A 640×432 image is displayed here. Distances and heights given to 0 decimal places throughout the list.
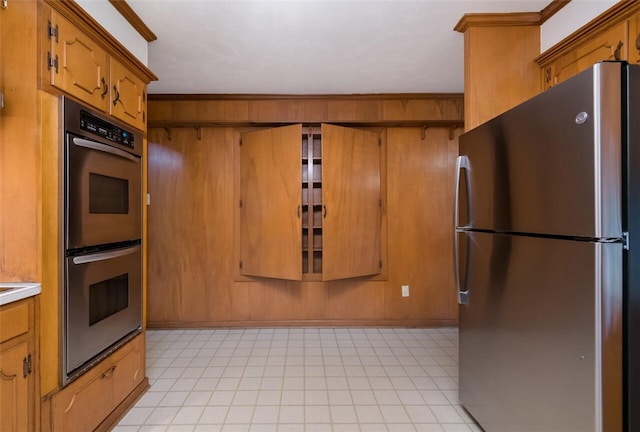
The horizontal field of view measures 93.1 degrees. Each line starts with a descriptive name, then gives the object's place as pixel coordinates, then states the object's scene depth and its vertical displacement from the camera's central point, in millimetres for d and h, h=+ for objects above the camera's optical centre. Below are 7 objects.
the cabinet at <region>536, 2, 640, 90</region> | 1373 +868
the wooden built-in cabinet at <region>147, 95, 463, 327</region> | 3102 +55
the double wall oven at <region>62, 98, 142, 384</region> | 1387 -106
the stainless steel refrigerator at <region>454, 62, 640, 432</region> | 958 -152
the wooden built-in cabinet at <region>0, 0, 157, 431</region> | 1276 +191
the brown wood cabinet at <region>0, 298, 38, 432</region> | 1120 -581
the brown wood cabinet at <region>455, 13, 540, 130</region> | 1848 +910
